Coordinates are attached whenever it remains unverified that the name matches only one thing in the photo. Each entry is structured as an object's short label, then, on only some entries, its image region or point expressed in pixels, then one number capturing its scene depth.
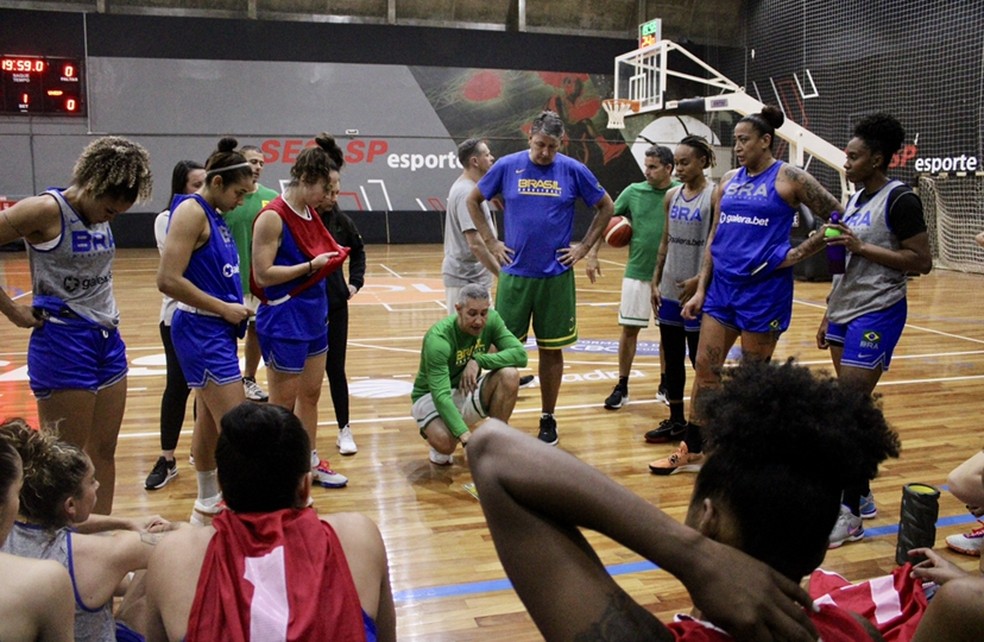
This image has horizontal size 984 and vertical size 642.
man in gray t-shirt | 5.76
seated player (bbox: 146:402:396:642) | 1.59
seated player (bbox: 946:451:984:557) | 2.29
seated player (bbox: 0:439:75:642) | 1.56
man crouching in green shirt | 4.53
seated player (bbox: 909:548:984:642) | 1.25
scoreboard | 15.70
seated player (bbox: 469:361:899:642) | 1.09
